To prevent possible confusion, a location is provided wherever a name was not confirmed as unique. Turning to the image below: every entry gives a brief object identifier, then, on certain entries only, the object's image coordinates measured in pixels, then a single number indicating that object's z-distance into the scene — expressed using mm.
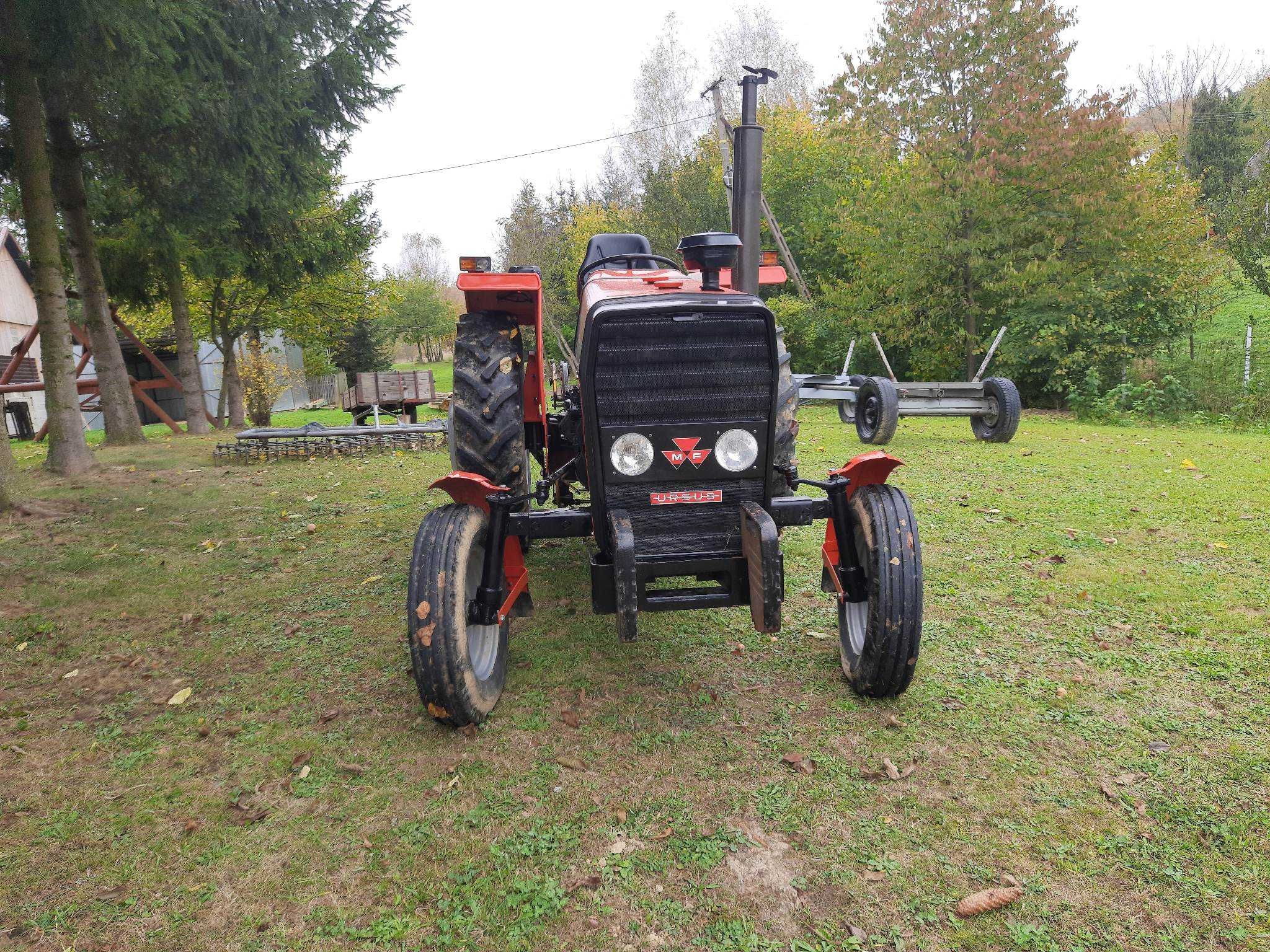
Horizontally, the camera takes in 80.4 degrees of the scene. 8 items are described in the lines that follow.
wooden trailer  13891
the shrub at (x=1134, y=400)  11227
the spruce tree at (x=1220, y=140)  30641
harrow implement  10344
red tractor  2719
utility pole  17406
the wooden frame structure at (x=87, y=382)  13539
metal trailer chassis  9078
